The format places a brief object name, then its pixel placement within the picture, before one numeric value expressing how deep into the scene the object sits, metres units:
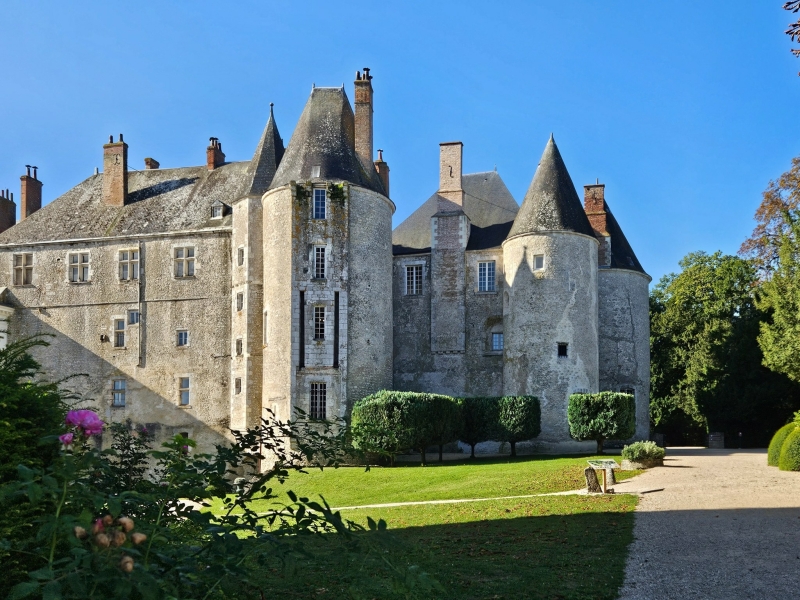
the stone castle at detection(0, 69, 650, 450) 30.09
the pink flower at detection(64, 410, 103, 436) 4.61
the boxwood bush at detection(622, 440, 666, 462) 23.11
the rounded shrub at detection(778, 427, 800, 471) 21.31
